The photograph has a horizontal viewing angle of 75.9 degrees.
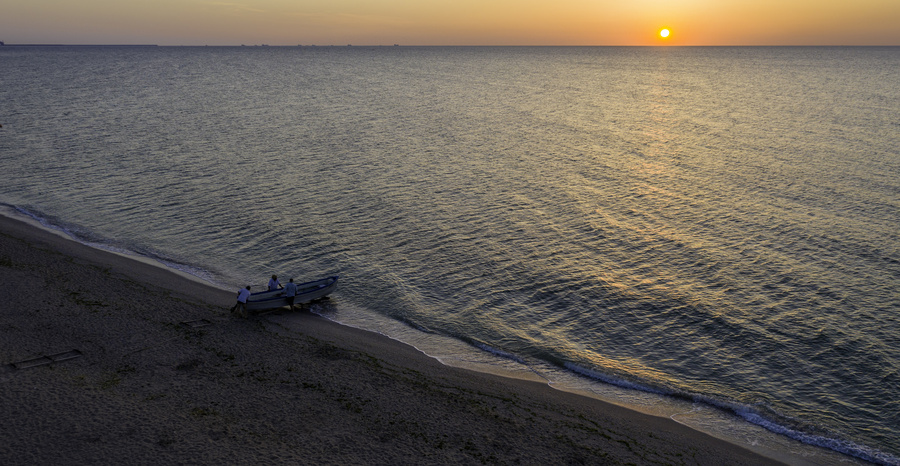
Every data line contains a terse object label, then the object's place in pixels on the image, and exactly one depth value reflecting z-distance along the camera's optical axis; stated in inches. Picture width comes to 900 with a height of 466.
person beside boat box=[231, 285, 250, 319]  1033.3
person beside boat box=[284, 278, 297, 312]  1098.7
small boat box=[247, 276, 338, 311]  1071.6
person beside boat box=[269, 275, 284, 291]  1085.8
